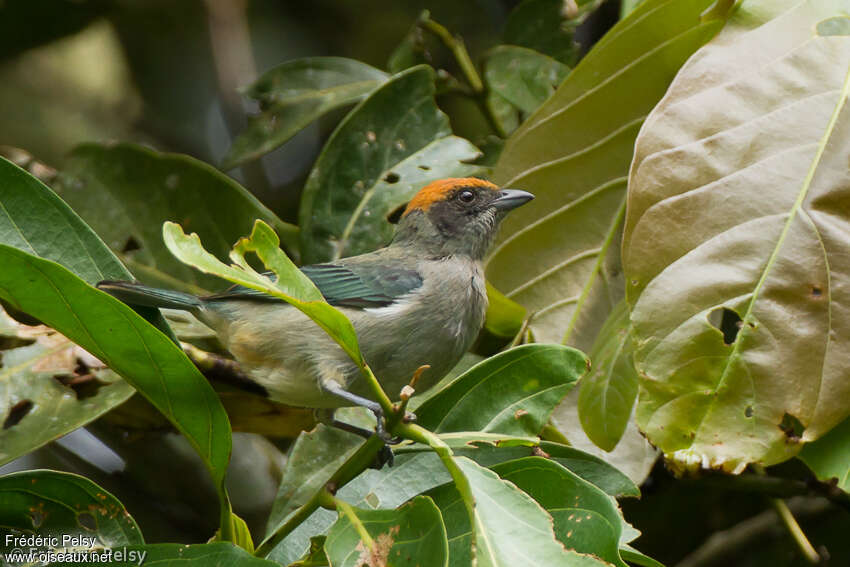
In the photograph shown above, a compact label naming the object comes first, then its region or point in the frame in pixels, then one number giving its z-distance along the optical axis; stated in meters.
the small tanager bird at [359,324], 5.66
